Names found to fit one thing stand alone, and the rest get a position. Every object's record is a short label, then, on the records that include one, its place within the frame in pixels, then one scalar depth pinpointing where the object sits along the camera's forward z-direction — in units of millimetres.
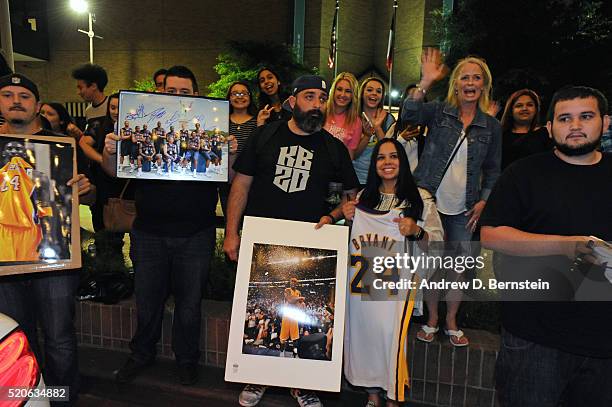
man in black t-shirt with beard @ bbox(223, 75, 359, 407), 2984
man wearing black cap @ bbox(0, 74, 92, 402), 2722
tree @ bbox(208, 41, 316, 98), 18828
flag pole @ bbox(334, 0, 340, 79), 21766
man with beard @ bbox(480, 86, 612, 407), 1981
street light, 22061
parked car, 1520
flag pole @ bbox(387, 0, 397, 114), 18116
